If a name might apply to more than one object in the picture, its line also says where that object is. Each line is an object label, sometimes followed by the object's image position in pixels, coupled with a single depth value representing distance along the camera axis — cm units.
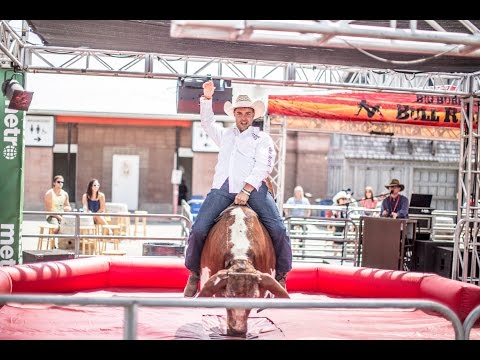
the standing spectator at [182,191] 2341
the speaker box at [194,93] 977
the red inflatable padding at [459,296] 656
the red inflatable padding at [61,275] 698
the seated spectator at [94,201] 1223
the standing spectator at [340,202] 1384
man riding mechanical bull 597
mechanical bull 474
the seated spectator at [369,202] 1424
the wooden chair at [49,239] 1148
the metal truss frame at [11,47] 809
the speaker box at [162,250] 1072
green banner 906
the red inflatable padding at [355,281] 757
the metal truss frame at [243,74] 923
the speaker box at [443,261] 1033
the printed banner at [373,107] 1191
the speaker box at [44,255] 884
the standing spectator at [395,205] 1087
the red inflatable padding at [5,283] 646
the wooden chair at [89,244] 1180
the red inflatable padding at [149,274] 809
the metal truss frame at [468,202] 935
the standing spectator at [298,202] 1374
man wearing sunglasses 1201
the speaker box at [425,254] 1093
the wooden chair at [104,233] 1166
